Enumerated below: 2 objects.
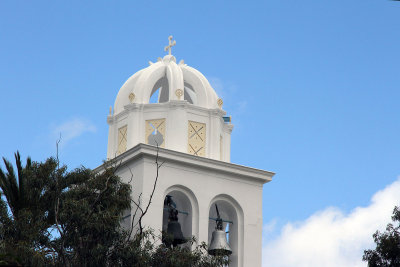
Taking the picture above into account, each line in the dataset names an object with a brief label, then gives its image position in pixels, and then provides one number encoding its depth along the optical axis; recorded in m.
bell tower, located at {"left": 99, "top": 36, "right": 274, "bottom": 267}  22.37
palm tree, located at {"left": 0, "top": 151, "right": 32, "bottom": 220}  20.36
